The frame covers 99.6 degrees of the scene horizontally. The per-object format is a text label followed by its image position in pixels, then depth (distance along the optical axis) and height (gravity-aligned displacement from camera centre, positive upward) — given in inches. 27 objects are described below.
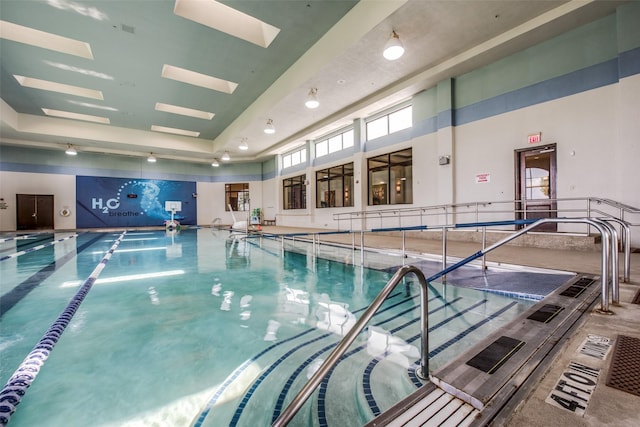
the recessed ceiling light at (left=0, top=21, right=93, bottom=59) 228.1 +158.4
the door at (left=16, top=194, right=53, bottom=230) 494.6 +11.1
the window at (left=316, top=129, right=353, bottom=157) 432.1 +120.3
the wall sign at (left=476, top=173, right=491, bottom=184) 251.8 +32.5
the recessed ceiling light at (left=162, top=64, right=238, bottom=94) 301.0 +160.4
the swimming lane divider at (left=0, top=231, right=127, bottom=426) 60.2 -41.2
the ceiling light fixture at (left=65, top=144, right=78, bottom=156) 471.8 +117.4
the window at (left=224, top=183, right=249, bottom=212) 685.9 +52.4
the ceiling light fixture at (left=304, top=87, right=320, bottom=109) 262.5 +121.0
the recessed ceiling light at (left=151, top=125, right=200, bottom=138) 484.6 +157.1
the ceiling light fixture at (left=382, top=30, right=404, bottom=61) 181.2 +111.1
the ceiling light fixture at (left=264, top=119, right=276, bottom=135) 343.9 +110.1
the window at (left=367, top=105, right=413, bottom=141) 334.3 +119.4
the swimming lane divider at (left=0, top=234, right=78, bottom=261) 239.4 -34.1
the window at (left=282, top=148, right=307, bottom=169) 544.4 +118.5
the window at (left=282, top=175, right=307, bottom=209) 540.1 +46.2
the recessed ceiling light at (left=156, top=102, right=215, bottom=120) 392.8 +158.6
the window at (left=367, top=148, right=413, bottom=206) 336.8 +46.5
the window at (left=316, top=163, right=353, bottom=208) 430.6 +47.0
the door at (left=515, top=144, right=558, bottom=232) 219.8 +26.0
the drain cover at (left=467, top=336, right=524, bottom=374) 51.3 -29.1
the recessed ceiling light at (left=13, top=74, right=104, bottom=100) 309.3 +155.2
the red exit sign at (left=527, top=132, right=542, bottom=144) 222.5 +61.5
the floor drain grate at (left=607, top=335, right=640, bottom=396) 43.8 -28.2
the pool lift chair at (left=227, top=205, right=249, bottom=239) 427.7 -26.3
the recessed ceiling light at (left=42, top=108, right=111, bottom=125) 396.5 +155.0
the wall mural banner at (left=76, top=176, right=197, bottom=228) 557.9 +33.5
